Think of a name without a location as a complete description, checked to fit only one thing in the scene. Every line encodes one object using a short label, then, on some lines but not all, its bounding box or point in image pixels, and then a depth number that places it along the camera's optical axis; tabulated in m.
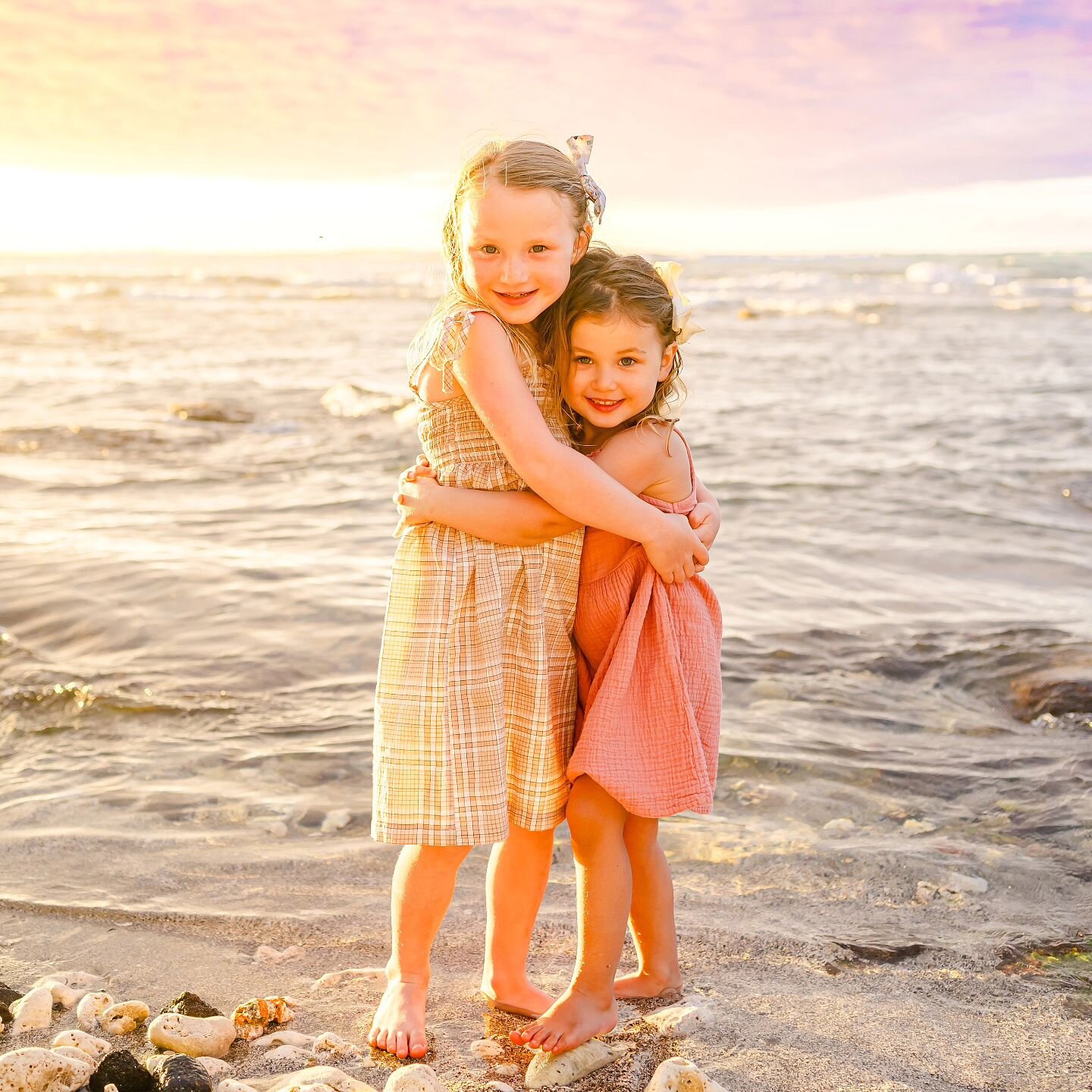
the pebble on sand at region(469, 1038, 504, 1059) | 2.55
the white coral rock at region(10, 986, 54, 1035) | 2.46
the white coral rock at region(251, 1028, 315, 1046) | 2.48
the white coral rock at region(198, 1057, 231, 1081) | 2.30
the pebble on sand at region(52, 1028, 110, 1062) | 2.32
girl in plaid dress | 2.55
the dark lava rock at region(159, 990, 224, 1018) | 2.54
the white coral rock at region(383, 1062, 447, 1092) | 2.25
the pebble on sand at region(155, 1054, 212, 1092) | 2.18
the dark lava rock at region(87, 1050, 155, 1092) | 2.17
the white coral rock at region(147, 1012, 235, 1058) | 2.39
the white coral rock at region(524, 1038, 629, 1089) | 2.43
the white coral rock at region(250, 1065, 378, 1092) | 2.23
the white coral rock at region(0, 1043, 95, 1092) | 2.11
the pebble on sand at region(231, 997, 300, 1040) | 2.52
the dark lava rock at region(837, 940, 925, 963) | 2.97
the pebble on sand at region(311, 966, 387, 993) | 2.82
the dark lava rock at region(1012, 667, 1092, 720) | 4.71
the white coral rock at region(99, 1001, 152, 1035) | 2.48
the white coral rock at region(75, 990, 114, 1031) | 2.51
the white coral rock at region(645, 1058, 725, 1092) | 2.29
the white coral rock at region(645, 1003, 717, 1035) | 2.63
